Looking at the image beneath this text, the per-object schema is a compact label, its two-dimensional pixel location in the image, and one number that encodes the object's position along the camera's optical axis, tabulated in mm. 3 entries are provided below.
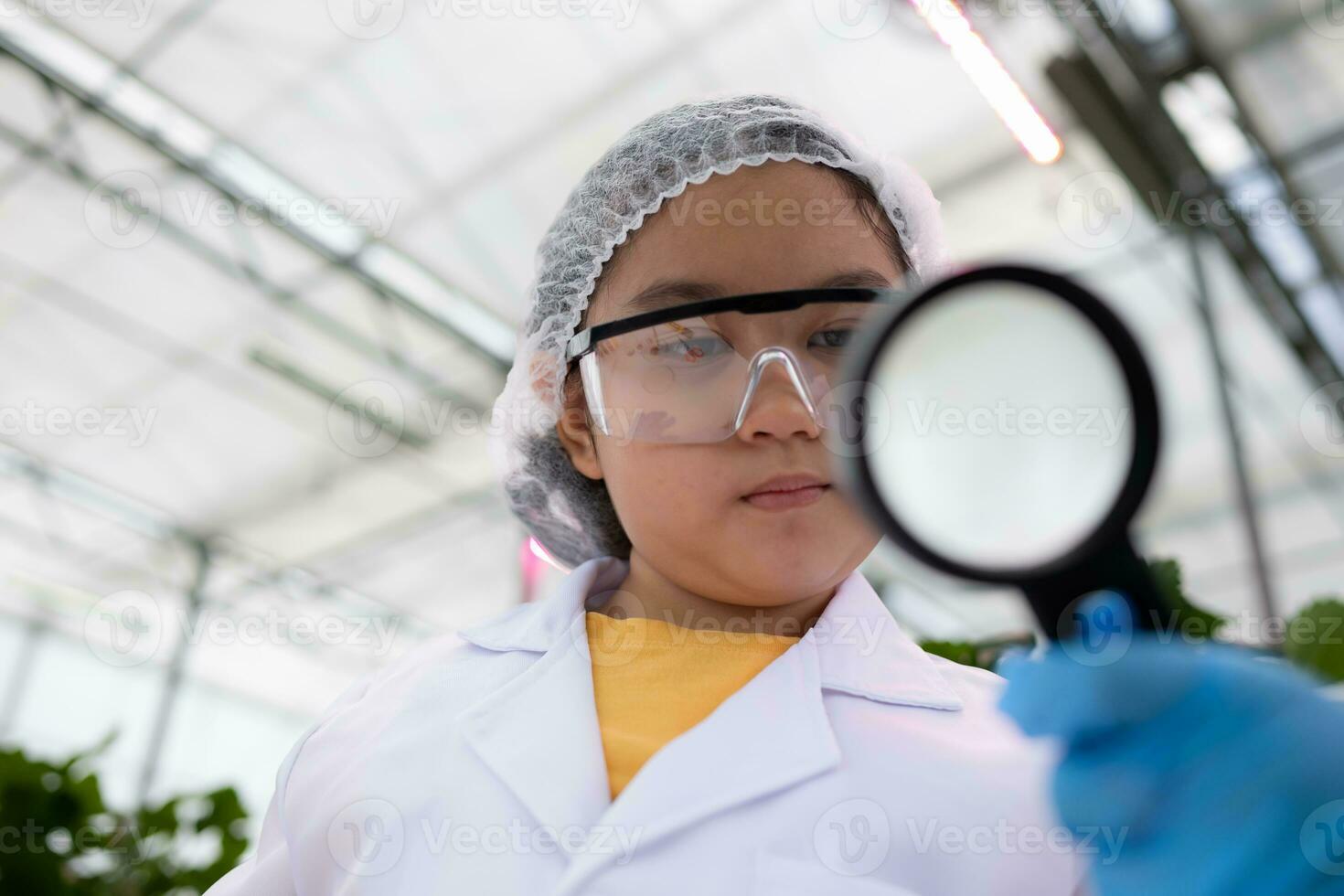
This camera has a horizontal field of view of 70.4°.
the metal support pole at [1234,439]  3787
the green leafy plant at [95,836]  2262
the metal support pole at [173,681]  10383
